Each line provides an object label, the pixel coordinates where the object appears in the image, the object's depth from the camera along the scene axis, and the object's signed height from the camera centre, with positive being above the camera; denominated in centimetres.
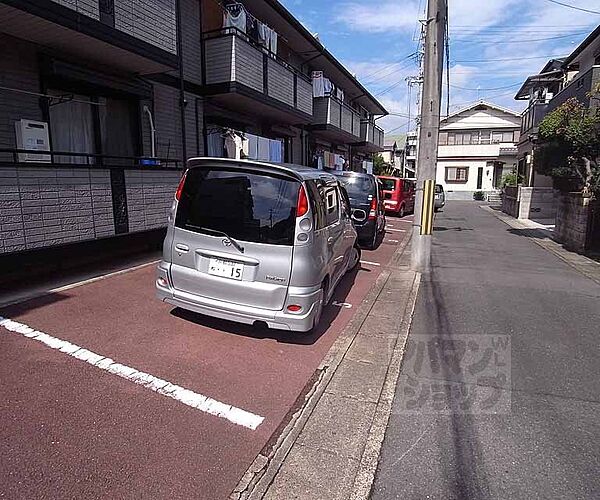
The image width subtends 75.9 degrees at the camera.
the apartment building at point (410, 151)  5023 +471
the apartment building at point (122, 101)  490 +164
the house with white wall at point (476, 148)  3928 +398
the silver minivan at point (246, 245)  357 -56
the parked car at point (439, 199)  2295 -74
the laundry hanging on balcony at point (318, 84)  1502 +396
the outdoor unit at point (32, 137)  530 +66
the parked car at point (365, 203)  923 -40
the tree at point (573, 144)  960 +112
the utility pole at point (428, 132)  683 +100
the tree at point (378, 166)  3491 +184
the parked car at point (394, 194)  1733 -34
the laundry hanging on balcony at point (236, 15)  933 +410
